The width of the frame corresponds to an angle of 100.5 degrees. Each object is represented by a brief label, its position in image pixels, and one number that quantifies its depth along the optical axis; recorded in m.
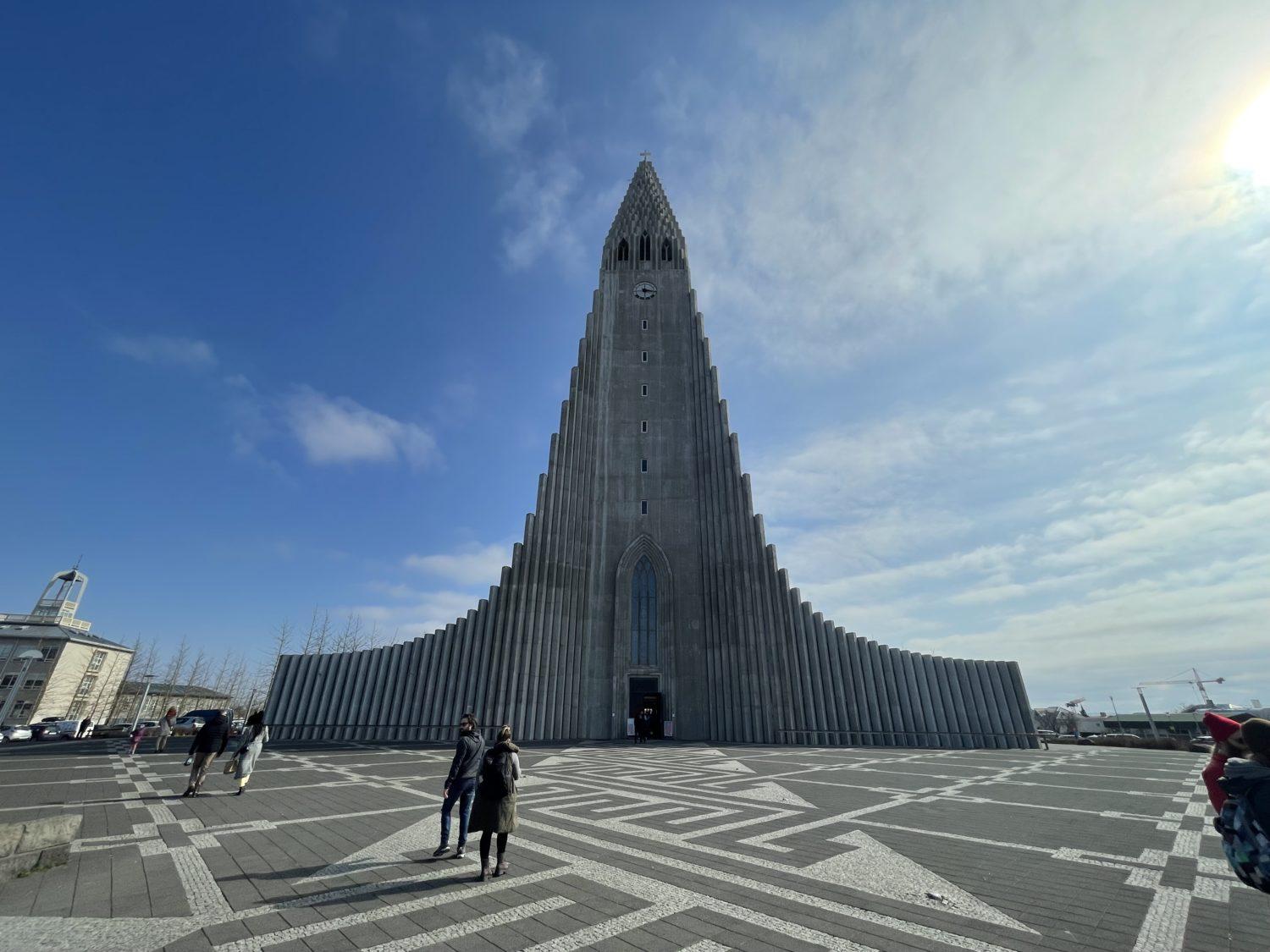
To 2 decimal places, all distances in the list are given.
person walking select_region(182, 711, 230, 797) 10.93
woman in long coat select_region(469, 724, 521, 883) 5.98
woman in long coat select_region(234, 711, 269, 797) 11.14
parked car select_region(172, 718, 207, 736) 37.23
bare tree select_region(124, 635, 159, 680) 58.35
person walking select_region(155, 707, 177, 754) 20.84
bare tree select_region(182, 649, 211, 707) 60.64
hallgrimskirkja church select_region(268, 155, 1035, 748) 29.69
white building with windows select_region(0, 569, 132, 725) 57.69
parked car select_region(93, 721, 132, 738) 35.72
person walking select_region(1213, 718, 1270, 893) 3.02
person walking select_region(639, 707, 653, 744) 29.52
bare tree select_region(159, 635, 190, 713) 58.69
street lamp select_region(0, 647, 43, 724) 50.56
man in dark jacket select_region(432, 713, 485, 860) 6.93
